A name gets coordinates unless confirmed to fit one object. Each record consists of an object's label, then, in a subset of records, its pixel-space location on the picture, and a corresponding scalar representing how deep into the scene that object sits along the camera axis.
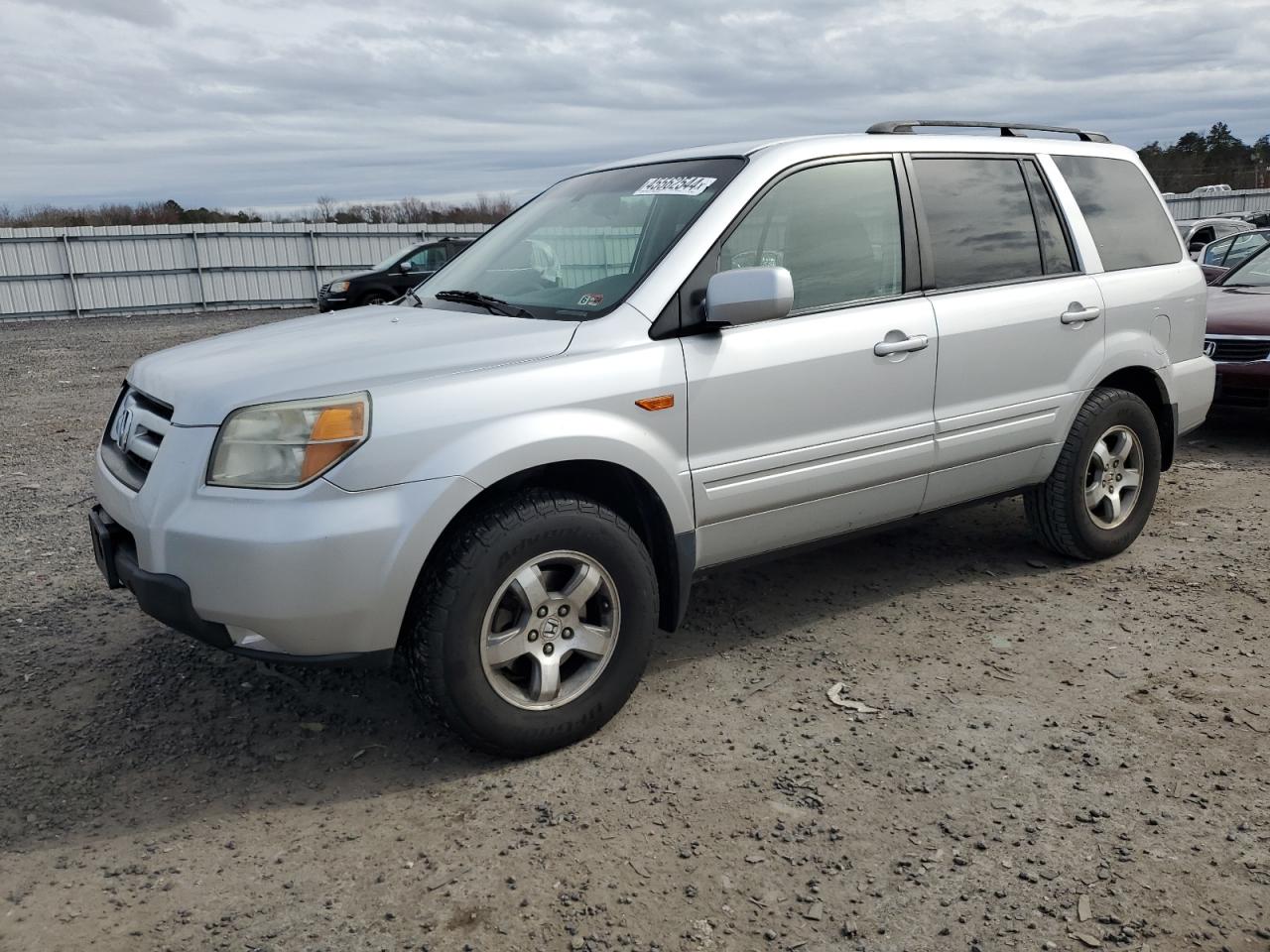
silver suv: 2.93
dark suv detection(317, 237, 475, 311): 18.59
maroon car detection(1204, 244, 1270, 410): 7.34
